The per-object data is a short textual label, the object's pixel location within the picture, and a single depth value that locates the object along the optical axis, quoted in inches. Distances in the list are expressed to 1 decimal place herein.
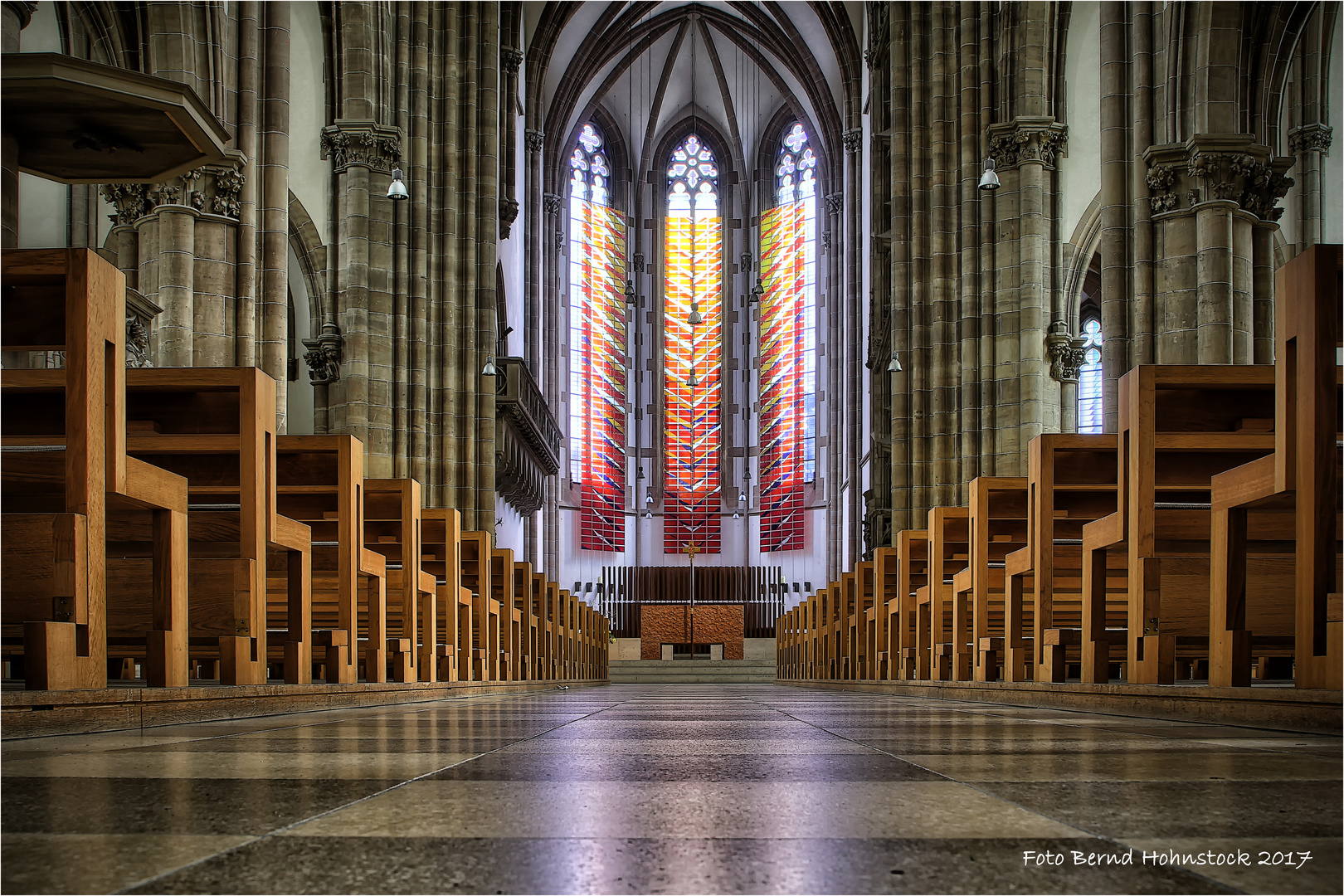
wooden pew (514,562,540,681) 422.6
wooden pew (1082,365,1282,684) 161.3
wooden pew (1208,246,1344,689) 116.0
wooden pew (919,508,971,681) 256.8
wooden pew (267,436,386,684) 204.7
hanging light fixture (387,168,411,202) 499.2
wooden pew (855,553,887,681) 353.7
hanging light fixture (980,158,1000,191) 532.4
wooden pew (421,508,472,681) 282.4
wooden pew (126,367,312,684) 161.0
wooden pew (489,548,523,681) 384.2
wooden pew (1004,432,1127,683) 200.7
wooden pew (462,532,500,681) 332.2
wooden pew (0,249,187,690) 115.0
